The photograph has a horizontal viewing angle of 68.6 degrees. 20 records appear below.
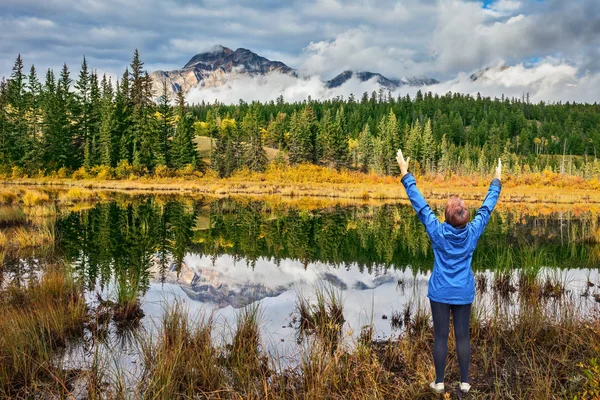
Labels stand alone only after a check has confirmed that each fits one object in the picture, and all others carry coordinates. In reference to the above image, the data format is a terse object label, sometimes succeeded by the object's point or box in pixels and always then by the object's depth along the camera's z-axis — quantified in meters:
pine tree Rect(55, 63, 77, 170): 54.22
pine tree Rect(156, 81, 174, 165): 58.88
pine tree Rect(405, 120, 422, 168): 91.94
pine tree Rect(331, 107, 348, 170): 77.98
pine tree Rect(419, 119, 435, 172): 91.88
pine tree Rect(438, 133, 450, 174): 91.62
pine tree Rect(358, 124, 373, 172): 93.75
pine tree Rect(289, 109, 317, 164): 75.06
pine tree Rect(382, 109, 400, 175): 85.31
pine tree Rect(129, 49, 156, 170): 56.31
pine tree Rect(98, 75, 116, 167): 54.71
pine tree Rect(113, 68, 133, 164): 56.41
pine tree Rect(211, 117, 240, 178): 64.19
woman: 4.24
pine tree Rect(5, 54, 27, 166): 52.28
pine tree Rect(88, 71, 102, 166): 55.68
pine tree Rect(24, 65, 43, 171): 51.16
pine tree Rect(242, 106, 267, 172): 66.94
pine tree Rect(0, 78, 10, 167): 51.42
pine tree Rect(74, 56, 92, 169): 54.59
